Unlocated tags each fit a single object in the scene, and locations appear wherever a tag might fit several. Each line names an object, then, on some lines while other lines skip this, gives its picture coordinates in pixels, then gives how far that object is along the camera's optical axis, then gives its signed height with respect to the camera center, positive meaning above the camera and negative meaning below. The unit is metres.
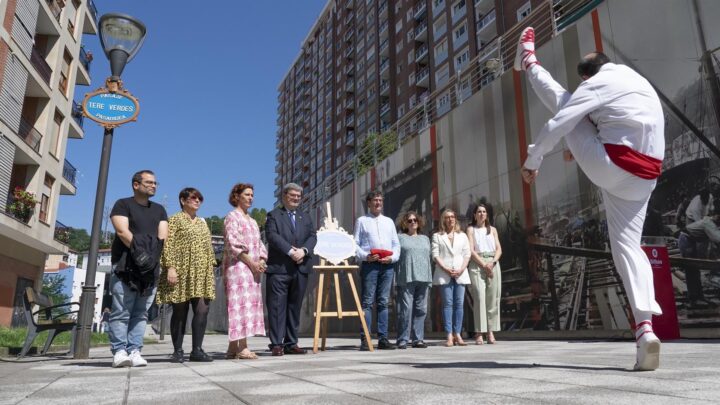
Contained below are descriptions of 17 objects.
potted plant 19.72 +4.42
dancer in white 3.12 +1.00
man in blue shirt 6.67 +0.73
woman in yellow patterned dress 5.23 +0.44
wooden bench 7.20 +0.01
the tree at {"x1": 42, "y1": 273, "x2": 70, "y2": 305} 51.62 +3.71
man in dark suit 5.82 +0.59
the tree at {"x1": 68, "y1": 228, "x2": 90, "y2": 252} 94.39 +15.28
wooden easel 6.30 +0.36
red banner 5.88 +0.23
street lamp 6.70 +2.81
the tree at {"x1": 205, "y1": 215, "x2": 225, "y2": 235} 90.81 +16.73
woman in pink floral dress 5.49 +0.42
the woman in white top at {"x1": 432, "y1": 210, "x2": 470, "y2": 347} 7.02 +0.62
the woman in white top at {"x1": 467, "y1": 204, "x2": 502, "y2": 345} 7.13 +0.60
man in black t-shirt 4.80 +0.38
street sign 6.89 +2.80
